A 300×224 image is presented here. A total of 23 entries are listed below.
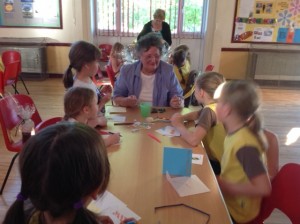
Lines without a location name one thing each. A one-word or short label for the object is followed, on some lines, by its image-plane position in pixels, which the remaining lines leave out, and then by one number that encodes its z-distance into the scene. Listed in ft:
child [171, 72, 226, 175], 5.60
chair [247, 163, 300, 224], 4.14
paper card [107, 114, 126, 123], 6.76
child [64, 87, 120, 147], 5.49
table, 3.64
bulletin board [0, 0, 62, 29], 20.30
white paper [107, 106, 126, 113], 7.43
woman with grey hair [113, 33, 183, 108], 8.17
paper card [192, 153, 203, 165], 4.95
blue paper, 4.38
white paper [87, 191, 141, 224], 3.60
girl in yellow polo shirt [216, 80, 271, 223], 4.21
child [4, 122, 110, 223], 2.45
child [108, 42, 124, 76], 14.16
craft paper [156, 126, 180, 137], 6.03
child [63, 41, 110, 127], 7.34
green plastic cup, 6.99
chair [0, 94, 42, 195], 6.93
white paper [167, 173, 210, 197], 4.11
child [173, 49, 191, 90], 12.34
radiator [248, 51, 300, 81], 20.44
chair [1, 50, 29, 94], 15.29
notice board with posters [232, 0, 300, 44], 20.15
